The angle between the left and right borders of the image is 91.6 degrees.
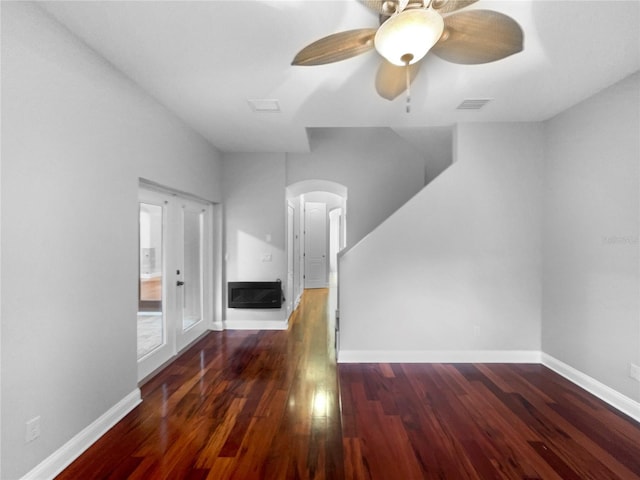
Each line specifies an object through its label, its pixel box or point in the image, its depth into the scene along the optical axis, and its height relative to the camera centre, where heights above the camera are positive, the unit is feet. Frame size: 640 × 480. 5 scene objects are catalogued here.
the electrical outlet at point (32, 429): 5.76 -3.60
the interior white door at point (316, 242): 29.94 -0.40
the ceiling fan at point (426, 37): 4.69 +3.64
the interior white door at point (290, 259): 17.88 -1.29
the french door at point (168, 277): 10.75 -1.53
